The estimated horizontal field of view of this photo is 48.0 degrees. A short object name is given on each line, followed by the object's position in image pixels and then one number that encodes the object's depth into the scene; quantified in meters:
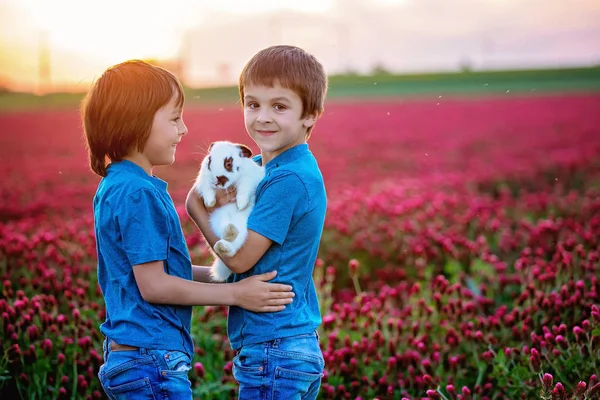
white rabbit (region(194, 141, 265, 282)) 2.45
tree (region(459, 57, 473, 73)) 50.35
